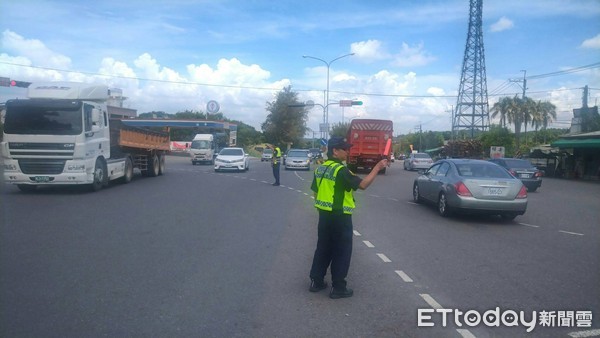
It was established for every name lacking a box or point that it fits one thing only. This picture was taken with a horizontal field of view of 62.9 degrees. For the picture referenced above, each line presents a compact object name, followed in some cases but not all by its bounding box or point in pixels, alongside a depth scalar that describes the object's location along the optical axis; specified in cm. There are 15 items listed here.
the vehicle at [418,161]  3825
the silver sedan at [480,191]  1064
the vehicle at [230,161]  2850
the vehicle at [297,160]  3300
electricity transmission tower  5772
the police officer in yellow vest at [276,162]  1964
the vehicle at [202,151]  3975
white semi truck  1403
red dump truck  2912
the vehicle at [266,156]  5593
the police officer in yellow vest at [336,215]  541
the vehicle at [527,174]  2017
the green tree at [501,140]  5091
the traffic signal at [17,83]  2636
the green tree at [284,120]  7619
